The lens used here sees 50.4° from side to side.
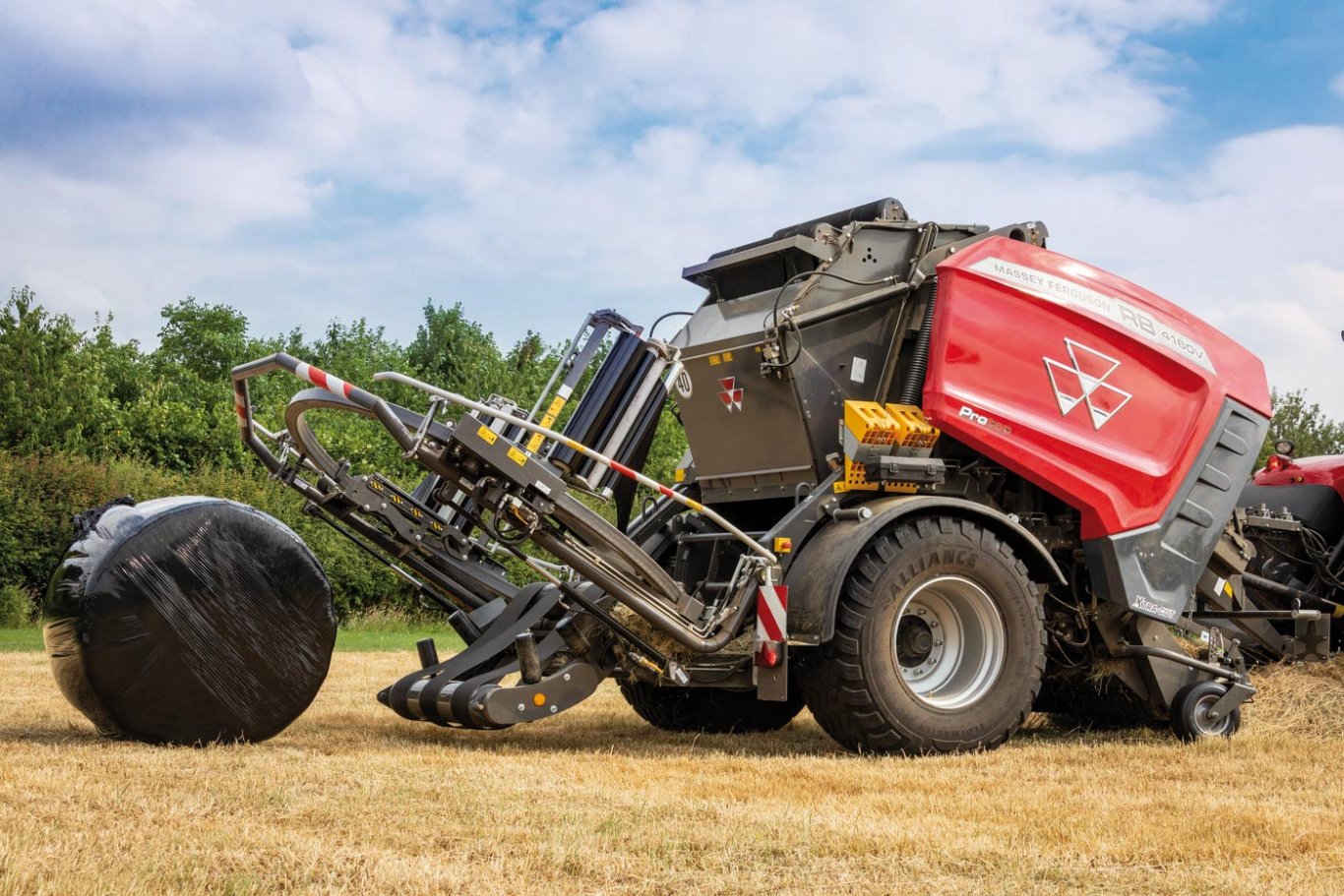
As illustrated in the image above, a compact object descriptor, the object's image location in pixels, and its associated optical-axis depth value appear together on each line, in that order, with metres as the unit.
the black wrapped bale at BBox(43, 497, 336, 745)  6.18
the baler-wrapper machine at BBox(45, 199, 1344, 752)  6.41
